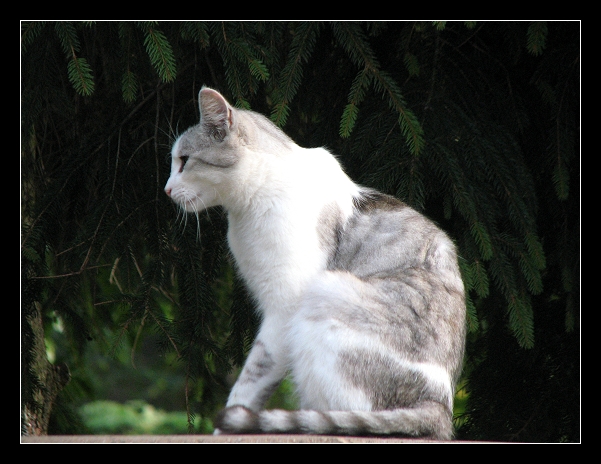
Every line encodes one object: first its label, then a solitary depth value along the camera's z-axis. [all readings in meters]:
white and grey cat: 6.19
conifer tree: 7.69
